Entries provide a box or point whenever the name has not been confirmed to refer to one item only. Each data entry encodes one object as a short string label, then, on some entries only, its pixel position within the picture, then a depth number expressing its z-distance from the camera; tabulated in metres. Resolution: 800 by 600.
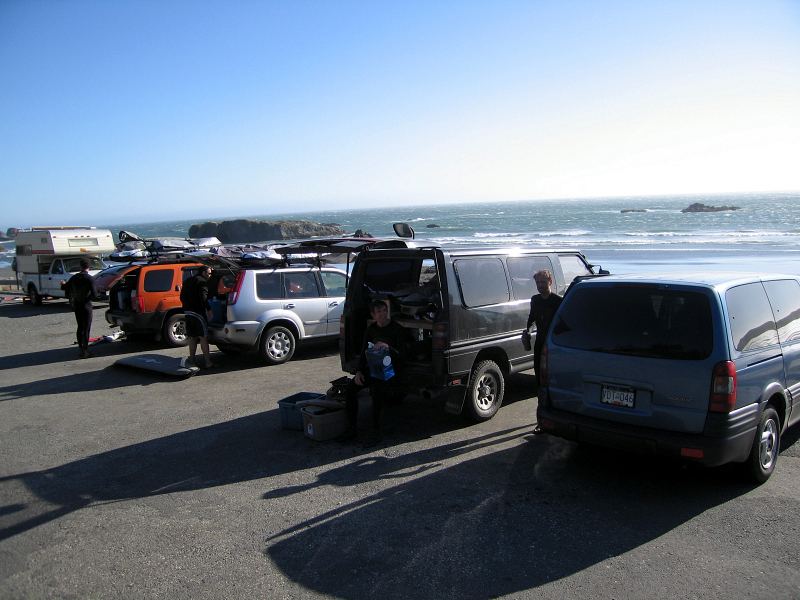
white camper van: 19.64
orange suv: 12.02
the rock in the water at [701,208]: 98.88
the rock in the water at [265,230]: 78.19
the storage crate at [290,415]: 6.70
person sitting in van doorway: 6.32
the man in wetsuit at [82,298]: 11.10
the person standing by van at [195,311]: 10.03
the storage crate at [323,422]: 6.32
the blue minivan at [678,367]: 4.61
